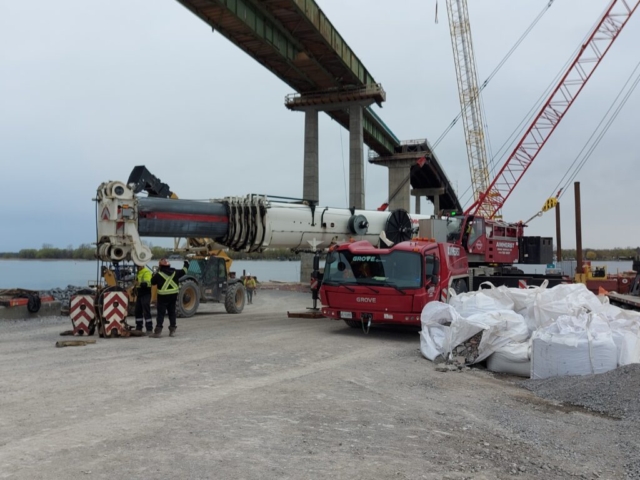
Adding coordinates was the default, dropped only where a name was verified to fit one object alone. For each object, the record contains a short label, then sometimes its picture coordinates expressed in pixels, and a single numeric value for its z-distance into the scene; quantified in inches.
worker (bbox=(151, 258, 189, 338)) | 430.3
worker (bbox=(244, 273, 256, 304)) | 936.0
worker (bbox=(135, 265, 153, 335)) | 452.1
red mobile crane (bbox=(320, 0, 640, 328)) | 444.8
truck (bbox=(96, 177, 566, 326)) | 453.4
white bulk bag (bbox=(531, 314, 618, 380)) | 307.1
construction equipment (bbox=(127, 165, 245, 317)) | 617.0
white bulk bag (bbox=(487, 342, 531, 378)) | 332.5
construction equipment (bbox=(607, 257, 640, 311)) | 634.2
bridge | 1011.9
